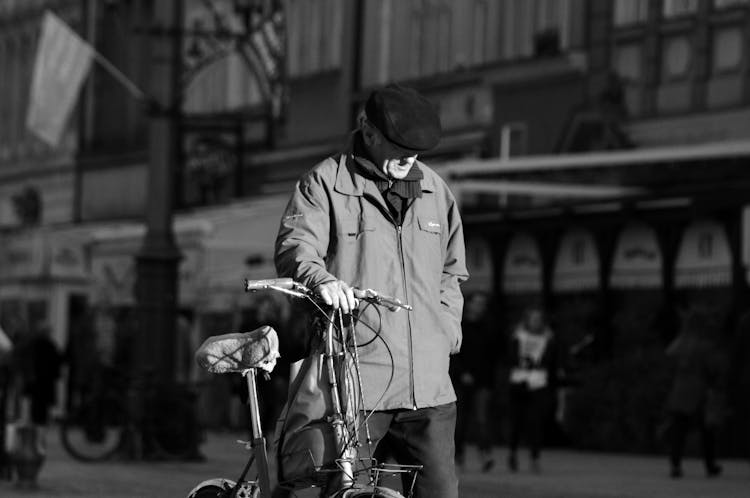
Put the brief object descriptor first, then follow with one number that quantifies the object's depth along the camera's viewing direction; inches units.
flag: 1296.8
